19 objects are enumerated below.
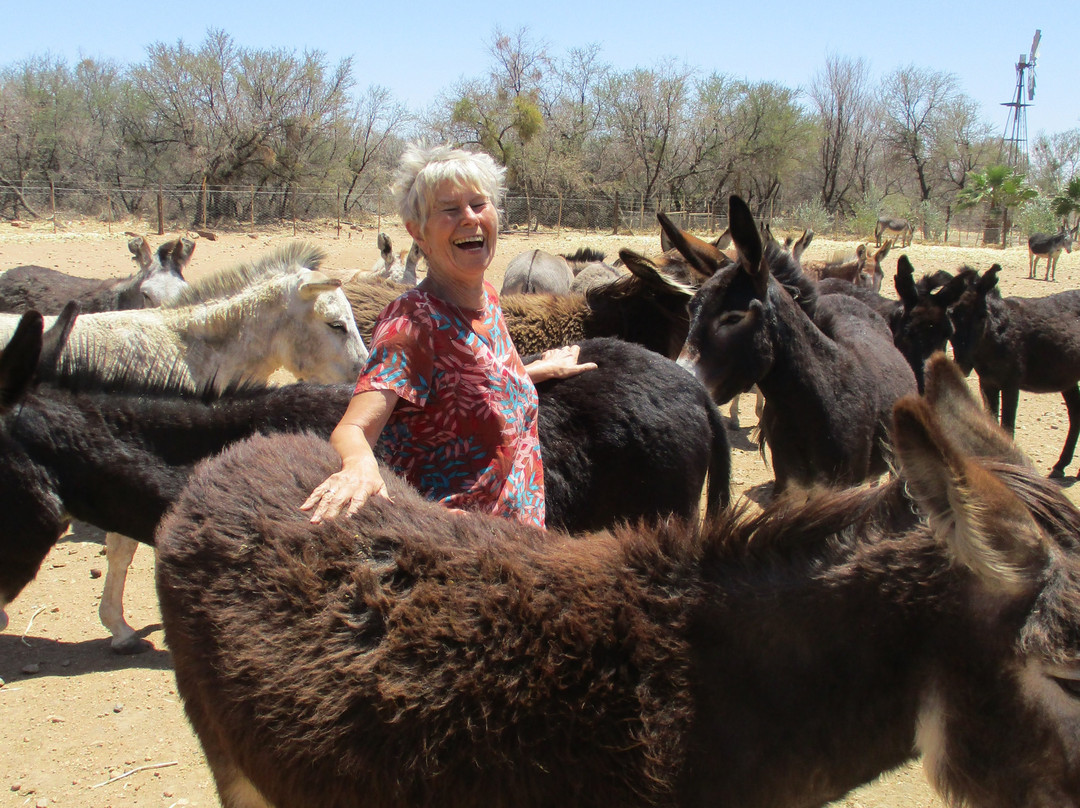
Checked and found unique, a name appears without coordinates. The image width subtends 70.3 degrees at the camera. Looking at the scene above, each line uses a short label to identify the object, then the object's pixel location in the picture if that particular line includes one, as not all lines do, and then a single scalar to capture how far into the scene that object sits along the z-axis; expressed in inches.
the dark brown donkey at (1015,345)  287.7
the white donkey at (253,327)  194.7
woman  80.0
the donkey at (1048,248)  889.5
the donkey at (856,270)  466.6
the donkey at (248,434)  108.2
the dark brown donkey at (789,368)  156.4
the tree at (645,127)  1753.2
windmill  2041.1
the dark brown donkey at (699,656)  46.3
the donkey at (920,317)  262.1
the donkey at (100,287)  329.4
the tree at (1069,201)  1272.1
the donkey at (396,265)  473.4
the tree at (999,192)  1389.0
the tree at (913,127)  2087.8
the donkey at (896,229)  1173.2
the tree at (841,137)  1999.3
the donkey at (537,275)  399.9
